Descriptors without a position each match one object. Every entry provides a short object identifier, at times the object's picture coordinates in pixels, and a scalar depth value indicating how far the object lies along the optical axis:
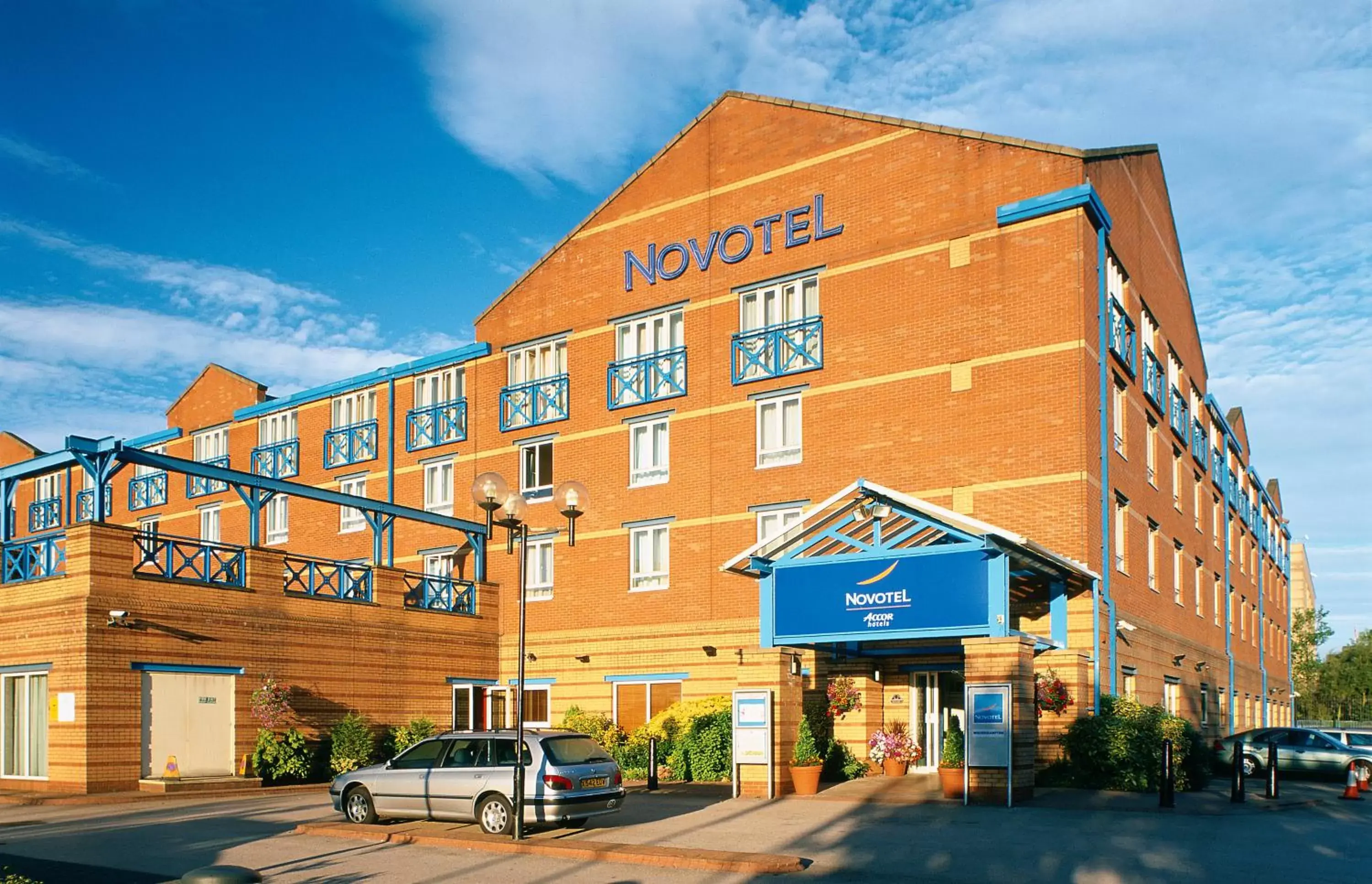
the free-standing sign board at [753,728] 20.92
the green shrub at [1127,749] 20.92
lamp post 16.23
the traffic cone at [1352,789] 21.81
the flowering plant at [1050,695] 21.81
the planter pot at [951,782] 20.34
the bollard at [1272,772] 20.52
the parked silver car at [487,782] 16.66
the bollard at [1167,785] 18.55
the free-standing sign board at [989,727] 19.12
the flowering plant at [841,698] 24.50
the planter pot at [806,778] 21.16
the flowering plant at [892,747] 23.94
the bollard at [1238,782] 19.64
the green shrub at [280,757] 25.80
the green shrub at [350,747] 26.78
